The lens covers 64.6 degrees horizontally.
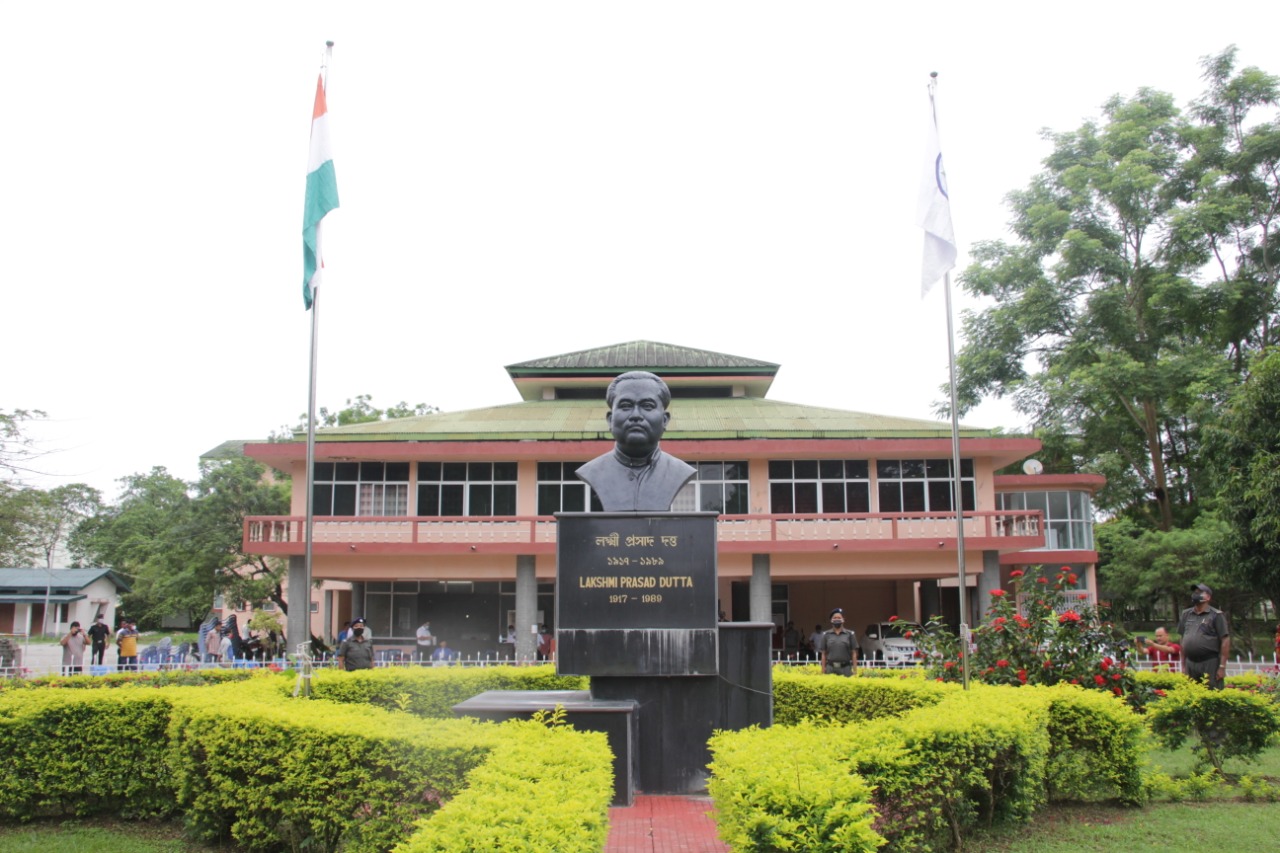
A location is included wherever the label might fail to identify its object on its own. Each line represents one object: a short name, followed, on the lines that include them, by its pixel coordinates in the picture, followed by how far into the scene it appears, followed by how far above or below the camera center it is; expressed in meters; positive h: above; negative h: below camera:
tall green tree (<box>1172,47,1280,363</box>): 31.05 +12.33
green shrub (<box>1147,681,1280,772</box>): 8.34 -1.08
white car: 21.41 -1.21
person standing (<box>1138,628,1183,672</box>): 16.43 -0.93
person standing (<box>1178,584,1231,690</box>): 10.55 -0.52
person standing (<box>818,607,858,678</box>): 12.67 -0.71
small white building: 42.84 -0.02
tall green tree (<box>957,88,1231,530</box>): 31.44 +8.91
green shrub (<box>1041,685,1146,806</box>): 7.77 -1.21
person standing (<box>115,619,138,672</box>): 20.36 -0.95
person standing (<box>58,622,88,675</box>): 18.83 -0.92
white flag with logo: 10.36 +3.85
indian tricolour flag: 9.83 +3.89
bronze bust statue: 9.26 +1.21
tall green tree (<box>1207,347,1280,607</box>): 19.97 +2.23
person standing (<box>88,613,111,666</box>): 20.58 -0.88
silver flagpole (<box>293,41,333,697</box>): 8.63 +0.80
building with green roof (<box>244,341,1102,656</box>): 24.33 +2.16
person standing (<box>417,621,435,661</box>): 23.69 -1.08
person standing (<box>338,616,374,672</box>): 13.43 -0.75
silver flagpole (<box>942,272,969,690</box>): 9.05 +0.82
